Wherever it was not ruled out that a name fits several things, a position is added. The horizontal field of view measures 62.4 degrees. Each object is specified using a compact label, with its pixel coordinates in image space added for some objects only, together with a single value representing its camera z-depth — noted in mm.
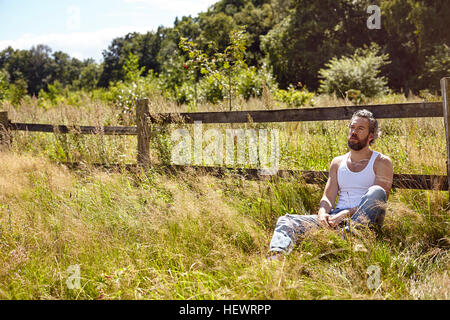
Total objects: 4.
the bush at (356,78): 14680
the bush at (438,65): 17297
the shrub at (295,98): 11469
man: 2975
